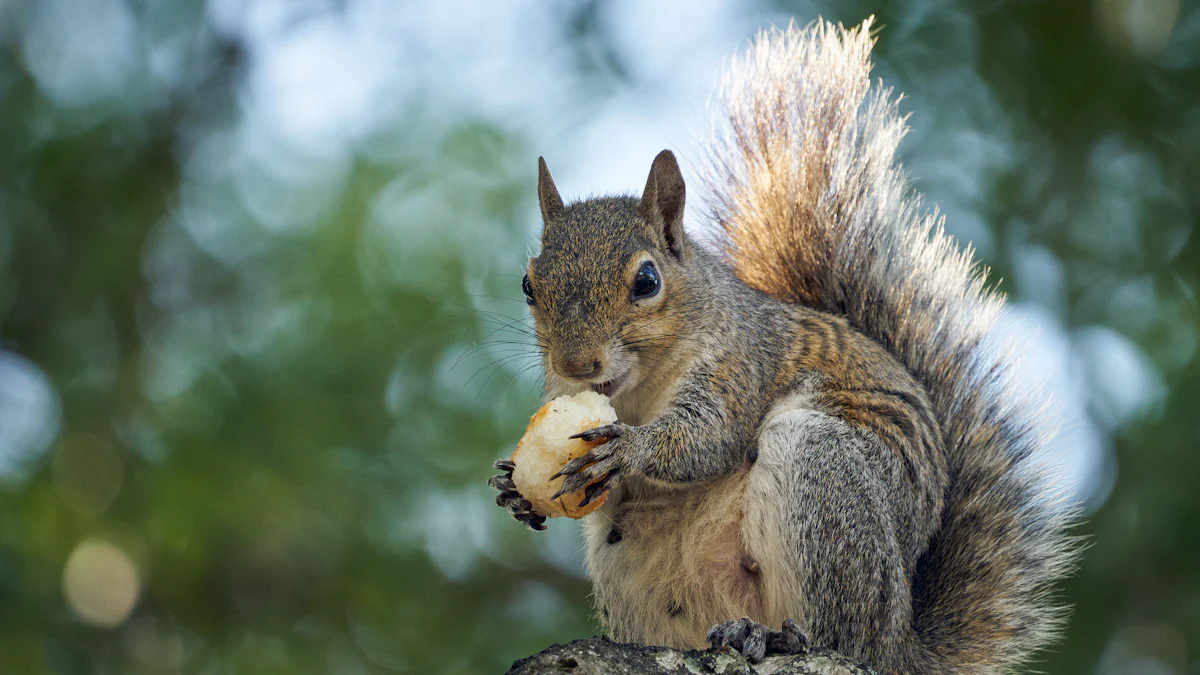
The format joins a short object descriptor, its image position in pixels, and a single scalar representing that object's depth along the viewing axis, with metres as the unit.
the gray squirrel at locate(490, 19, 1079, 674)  5.62
